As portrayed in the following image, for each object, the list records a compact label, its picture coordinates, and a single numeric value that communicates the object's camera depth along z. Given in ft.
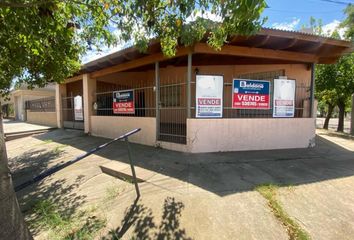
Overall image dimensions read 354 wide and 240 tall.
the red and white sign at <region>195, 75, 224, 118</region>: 19.85
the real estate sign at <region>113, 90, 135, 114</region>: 26.25
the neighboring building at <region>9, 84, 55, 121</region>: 73.42
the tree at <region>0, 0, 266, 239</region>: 7.36
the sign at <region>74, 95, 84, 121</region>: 36.01
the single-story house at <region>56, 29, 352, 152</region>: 20.17
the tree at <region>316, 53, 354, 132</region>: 36.78
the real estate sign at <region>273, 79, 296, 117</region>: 22.30
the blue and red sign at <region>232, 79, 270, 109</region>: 21.01
